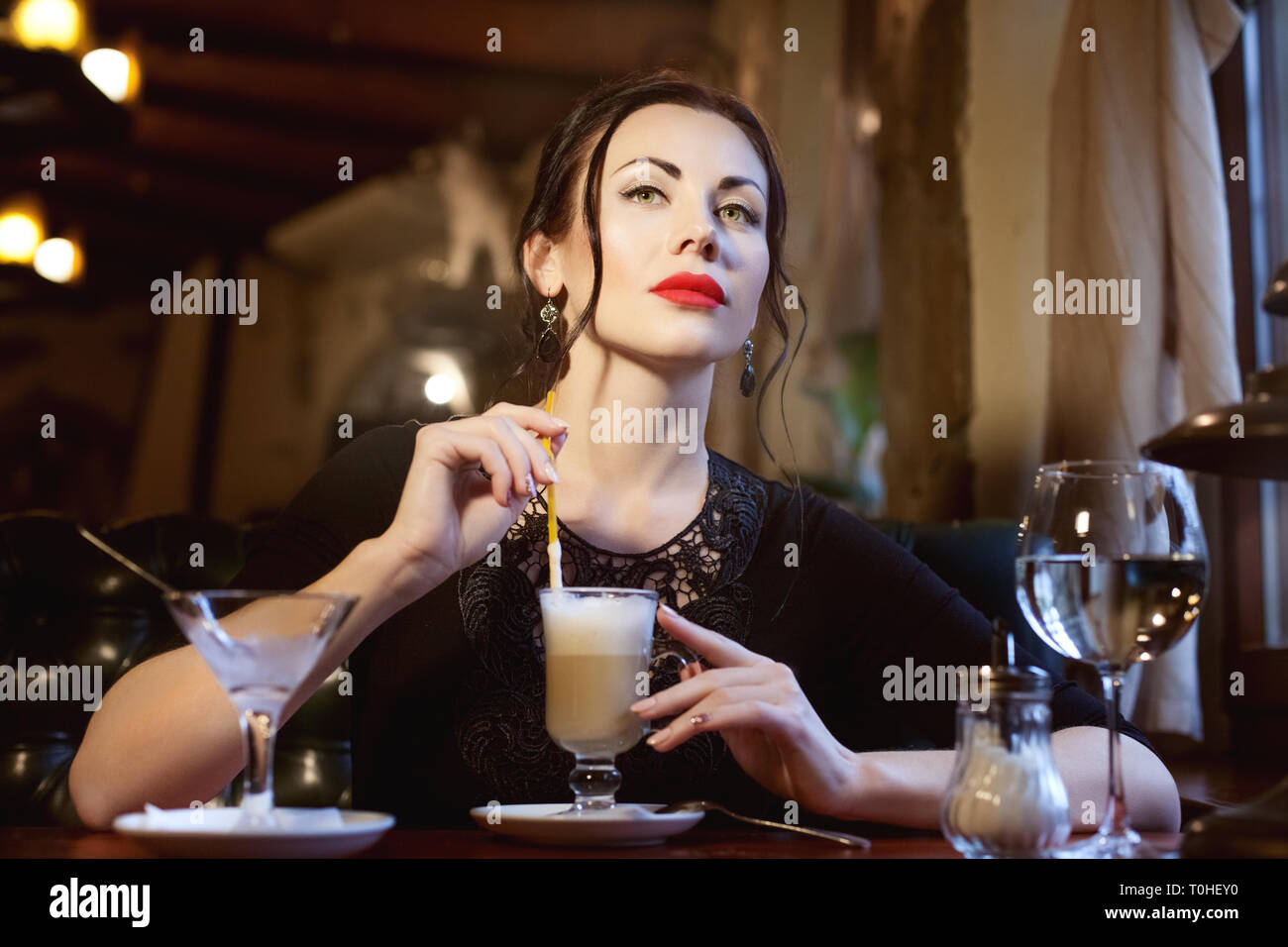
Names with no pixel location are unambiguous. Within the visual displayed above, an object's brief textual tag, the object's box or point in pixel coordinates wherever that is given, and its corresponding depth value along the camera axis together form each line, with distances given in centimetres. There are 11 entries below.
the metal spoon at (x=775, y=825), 104
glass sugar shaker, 92
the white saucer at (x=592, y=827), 102
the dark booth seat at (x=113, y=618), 195
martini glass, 91
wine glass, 103
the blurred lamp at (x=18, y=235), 413
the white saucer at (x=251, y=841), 84
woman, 135
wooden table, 97
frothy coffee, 116
